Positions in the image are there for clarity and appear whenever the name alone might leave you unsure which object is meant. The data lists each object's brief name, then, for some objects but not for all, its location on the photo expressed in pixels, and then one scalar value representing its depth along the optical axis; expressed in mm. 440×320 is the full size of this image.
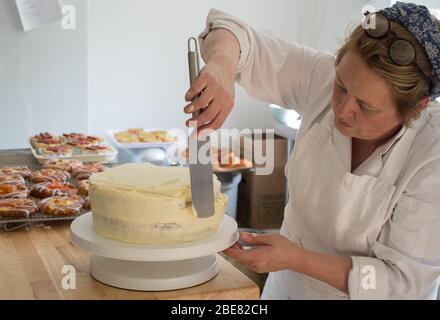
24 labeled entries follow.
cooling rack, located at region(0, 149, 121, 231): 1290
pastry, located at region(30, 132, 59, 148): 2230
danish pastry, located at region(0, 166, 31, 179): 1662
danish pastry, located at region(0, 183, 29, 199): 1445
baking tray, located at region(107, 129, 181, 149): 2779
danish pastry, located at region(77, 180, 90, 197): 1567
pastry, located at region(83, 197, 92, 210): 1442
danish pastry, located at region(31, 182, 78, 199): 1502
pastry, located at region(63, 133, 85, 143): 2368
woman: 1108
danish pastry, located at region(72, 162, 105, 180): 1742
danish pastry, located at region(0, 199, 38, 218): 1300
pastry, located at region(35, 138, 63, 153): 2129
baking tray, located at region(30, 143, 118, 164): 2089
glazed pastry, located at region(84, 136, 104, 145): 2346
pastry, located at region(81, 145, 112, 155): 2176
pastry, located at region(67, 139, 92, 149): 2275
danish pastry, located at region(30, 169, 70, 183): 1648
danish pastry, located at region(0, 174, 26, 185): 1558
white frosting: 967
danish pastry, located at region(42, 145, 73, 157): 2042
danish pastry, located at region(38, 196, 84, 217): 1346
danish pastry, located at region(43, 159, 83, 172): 1829
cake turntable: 943
